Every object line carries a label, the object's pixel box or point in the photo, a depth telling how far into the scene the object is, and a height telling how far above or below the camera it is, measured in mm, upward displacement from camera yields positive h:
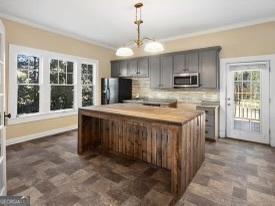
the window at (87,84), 5445 +548
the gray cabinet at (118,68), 5871 +1121
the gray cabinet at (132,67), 5590 +1085
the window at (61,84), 4648 +470
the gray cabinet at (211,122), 4141 -521
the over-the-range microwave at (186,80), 4391 +548
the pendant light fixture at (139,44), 2863 +911
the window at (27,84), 4004 +400
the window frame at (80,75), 5227 +819
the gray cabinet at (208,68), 4156 +796
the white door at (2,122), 1834 -229
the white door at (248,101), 3900 -11
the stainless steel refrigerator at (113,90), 5636 +352
